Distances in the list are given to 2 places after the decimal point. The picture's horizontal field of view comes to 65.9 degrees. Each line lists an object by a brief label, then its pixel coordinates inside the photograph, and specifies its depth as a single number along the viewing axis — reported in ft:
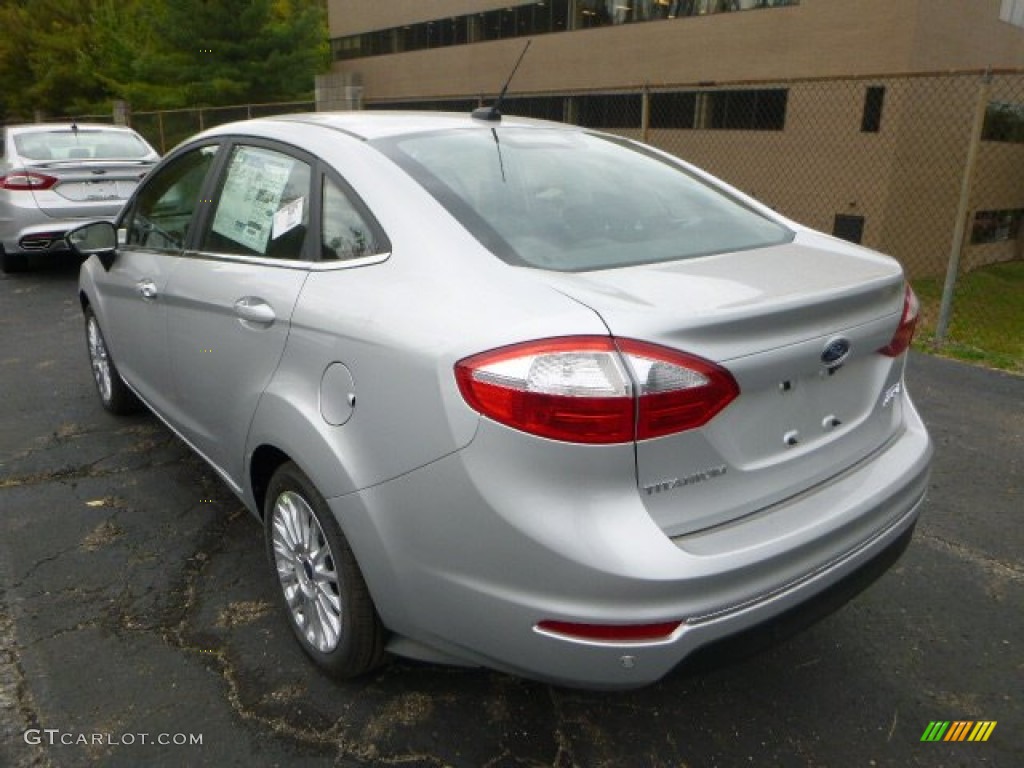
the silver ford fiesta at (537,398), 5.48
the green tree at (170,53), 92.12
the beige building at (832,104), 46.47
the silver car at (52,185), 25.86
